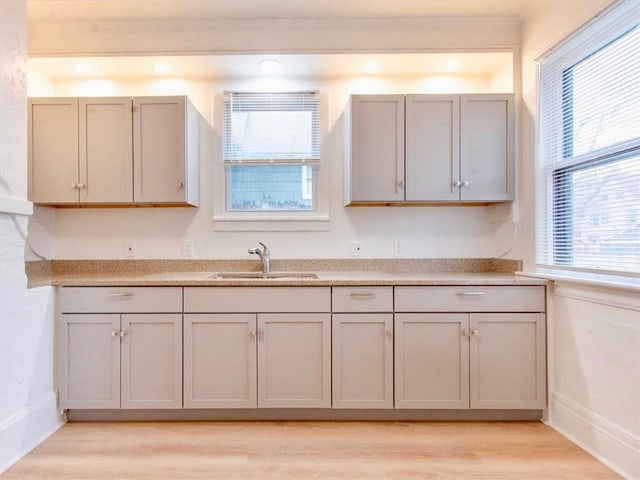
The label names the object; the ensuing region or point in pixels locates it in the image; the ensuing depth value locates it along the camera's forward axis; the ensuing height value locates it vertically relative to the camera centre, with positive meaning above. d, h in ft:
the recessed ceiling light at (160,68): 8.71 +3.93
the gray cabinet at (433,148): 8.30 +1.94
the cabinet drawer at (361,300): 7.47 -1.23
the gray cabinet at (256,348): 7.41 -2.17
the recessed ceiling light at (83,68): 8.64 +3.90
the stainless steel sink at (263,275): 8.97 -0.90
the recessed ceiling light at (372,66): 8.77 +4.00
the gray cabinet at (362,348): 7.41 -2.16
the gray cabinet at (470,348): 7.41 -2.17
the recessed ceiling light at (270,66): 8.62 +3.97
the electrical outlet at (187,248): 9.32 -0.28
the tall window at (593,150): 5.85 +1.53
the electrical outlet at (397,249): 9.41 -0.29
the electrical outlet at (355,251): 9.42 -0.34
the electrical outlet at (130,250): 9.30 -0.34
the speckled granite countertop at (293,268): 8.37 -0.76
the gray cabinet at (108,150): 8.25 +1.89
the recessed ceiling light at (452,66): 8.79 +4.03
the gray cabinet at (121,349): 7.40 -2.19
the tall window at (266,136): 9.42 +2.50
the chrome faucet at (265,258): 8.97 -0.49
